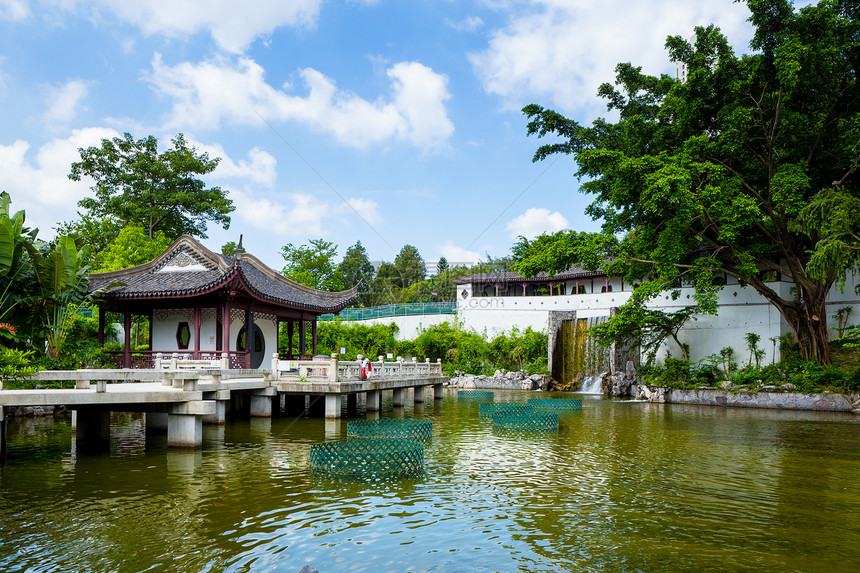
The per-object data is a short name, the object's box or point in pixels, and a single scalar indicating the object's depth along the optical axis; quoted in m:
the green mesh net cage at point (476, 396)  29.09
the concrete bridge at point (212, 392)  11.95
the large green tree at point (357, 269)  69.46
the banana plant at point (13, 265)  15.67
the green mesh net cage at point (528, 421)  17.08
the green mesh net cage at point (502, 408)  18.62
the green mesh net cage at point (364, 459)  10.80
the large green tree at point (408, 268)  69.88
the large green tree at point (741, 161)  21.98
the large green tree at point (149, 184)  39.50
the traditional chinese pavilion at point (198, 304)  21.84
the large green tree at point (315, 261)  47.81
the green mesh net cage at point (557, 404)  23.00
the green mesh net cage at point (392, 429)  14.94
